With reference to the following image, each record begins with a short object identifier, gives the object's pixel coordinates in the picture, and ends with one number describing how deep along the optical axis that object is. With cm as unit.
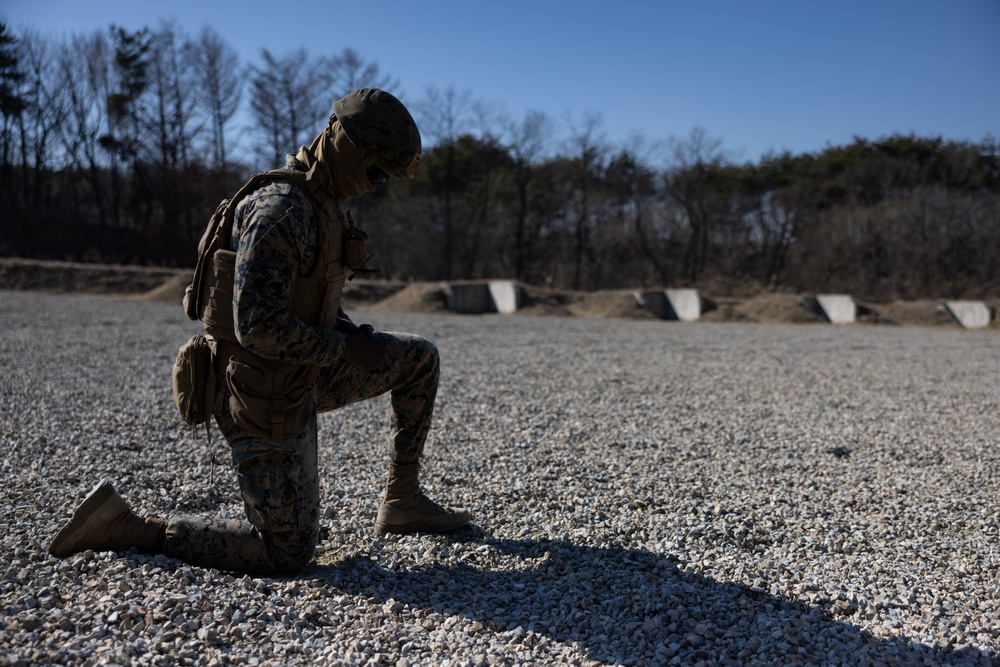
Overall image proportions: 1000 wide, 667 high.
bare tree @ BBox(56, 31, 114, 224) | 3247
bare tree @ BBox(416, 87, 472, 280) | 2783
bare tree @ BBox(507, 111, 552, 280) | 2820
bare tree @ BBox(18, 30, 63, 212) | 3145
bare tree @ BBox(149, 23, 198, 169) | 3300
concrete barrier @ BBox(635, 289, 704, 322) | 2080
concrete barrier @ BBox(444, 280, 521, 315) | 2042
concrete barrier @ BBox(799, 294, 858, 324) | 2009
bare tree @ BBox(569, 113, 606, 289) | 2870
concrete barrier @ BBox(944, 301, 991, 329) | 1972
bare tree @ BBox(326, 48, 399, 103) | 2670
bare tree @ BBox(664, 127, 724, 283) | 2948
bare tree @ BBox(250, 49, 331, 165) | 2875
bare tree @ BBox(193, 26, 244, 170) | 3259
